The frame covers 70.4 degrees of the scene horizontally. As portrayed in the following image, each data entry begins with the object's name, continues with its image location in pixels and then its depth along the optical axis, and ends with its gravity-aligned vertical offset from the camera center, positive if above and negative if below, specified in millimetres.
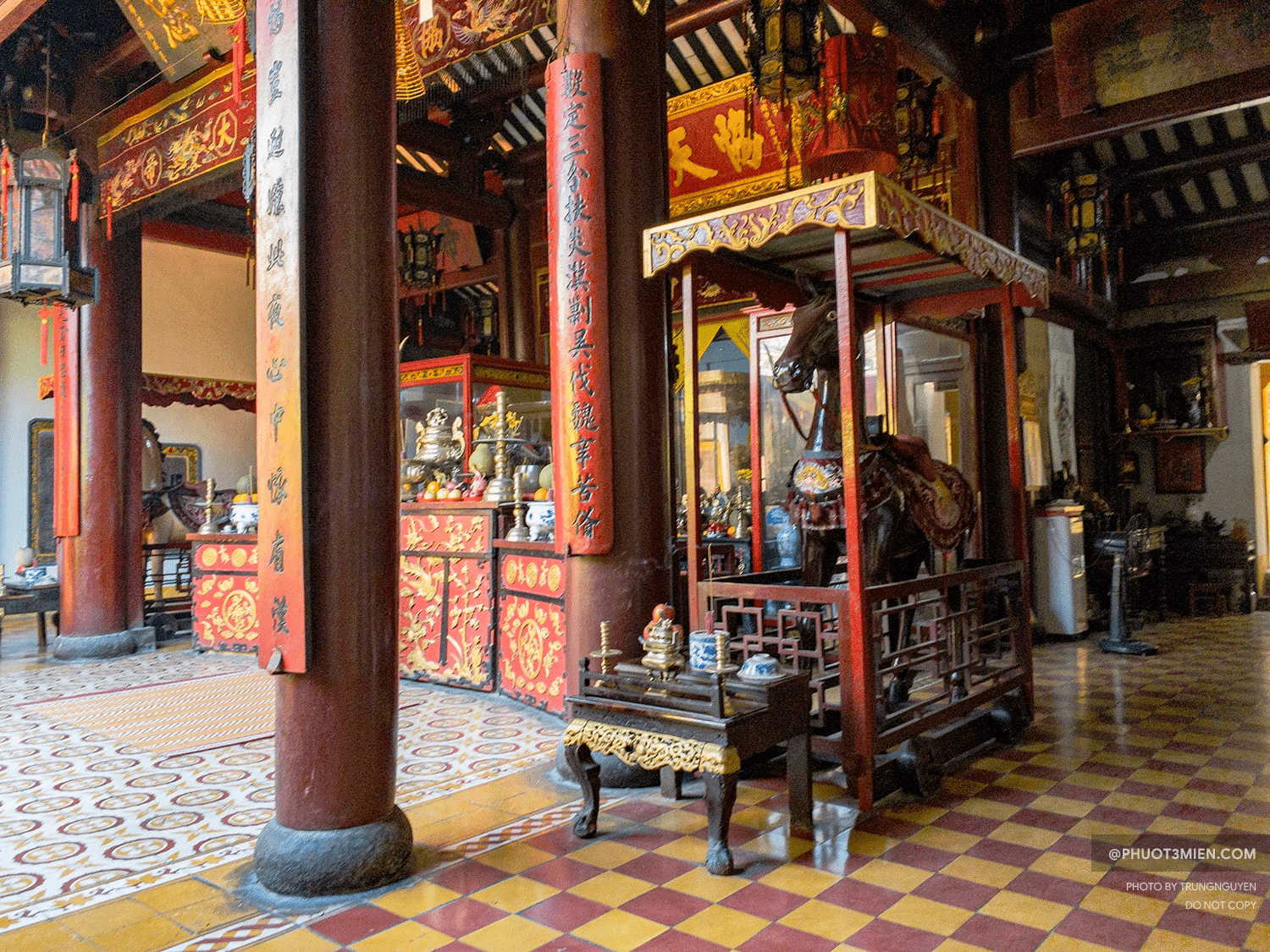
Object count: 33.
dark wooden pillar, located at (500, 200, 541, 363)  9227 +2368
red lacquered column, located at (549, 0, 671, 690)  3543 +615
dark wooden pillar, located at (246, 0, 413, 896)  2531 +2
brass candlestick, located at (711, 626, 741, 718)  2643 -482
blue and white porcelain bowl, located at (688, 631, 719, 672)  2975 -478
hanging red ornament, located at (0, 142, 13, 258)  5352 +2024
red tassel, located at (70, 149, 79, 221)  5477 +2083
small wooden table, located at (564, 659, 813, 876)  2592 -679
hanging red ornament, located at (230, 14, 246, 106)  4004 +2081
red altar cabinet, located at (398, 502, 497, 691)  5172 -478
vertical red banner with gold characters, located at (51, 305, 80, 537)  6949 +703
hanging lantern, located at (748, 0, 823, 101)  5156 +2681
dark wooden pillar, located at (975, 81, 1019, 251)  6238 +2295
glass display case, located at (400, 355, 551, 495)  6641 +1041
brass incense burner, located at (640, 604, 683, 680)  2938 -455
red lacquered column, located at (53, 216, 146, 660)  6938 +351
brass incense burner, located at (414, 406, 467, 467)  6605 +529
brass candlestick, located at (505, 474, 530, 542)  4945 -92
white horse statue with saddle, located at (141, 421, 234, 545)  8289 +184
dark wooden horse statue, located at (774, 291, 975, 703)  3643 +62
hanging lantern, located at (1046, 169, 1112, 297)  7957 +2471
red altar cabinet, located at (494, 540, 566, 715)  4477 -587
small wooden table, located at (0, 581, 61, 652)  7016 -575
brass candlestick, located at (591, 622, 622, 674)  3053 -483
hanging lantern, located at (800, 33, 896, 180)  5656 +2562
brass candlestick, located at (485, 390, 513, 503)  5320 +294
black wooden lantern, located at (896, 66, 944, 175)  6273 +2625
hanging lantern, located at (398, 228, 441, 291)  9180 +2658
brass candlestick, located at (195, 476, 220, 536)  7070 +106
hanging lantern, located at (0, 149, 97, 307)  5203 +1711
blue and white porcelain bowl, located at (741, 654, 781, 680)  2932 -536
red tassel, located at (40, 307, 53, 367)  7012 +1542
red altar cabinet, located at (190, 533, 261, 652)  6773 -543
